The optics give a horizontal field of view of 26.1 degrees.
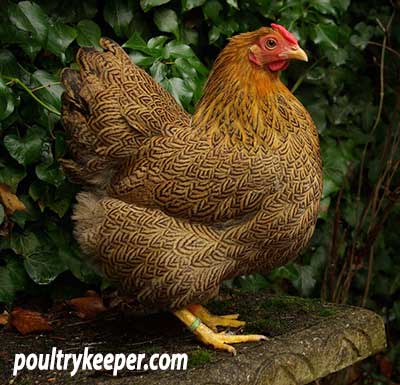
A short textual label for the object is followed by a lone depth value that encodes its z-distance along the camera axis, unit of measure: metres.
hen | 2.04
